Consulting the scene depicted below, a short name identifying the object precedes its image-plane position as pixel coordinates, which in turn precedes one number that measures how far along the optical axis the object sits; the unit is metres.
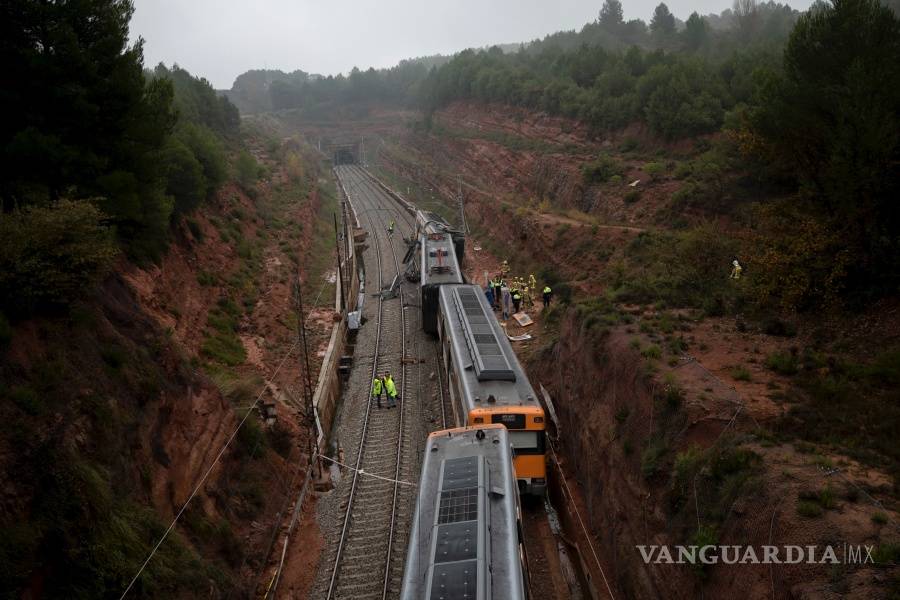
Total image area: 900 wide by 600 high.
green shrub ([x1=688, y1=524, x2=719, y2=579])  9.92
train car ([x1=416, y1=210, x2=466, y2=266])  38.30
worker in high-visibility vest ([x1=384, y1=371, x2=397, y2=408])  21.44
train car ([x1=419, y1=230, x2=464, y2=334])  26.64
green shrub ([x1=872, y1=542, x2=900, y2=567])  7.32
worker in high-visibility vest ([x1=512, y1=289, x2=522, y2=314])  30.39
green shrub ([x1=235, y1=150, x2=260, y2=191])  47.16
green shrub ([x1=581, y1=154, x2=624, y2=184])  40.53
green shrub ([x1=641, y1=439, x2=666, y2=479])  12.65
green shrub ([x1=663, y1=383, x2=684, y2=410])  13.05
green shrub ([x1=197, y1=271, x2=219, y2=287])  25.55
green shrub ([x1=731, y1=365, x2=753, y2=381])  13.32
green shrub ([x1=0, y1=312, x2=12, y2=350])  10.09
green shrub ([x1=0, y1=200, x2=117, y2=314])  10.95
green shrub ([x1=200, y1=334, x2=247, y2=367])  21.36
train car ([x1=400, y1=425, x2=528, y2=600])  9.11
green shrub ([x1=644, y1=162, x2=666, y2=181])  36.16
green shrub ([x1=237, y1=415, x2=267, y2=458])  16.38
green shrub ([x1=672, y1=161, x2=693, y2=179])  34.44
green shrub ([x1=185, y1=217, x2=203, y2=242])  28.66
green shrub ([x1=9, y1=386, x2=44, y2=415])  9.45
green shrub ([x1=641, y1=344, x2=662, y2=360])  15.29
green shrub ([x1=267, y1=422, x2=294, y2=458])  18.44
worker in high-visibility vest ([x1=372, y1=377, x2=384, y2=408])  21.64
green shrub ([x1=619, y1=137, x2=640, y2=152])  45.50
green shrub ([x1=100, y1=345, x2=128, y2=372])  12.65
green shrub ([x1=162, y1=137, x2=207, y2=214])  27.73
